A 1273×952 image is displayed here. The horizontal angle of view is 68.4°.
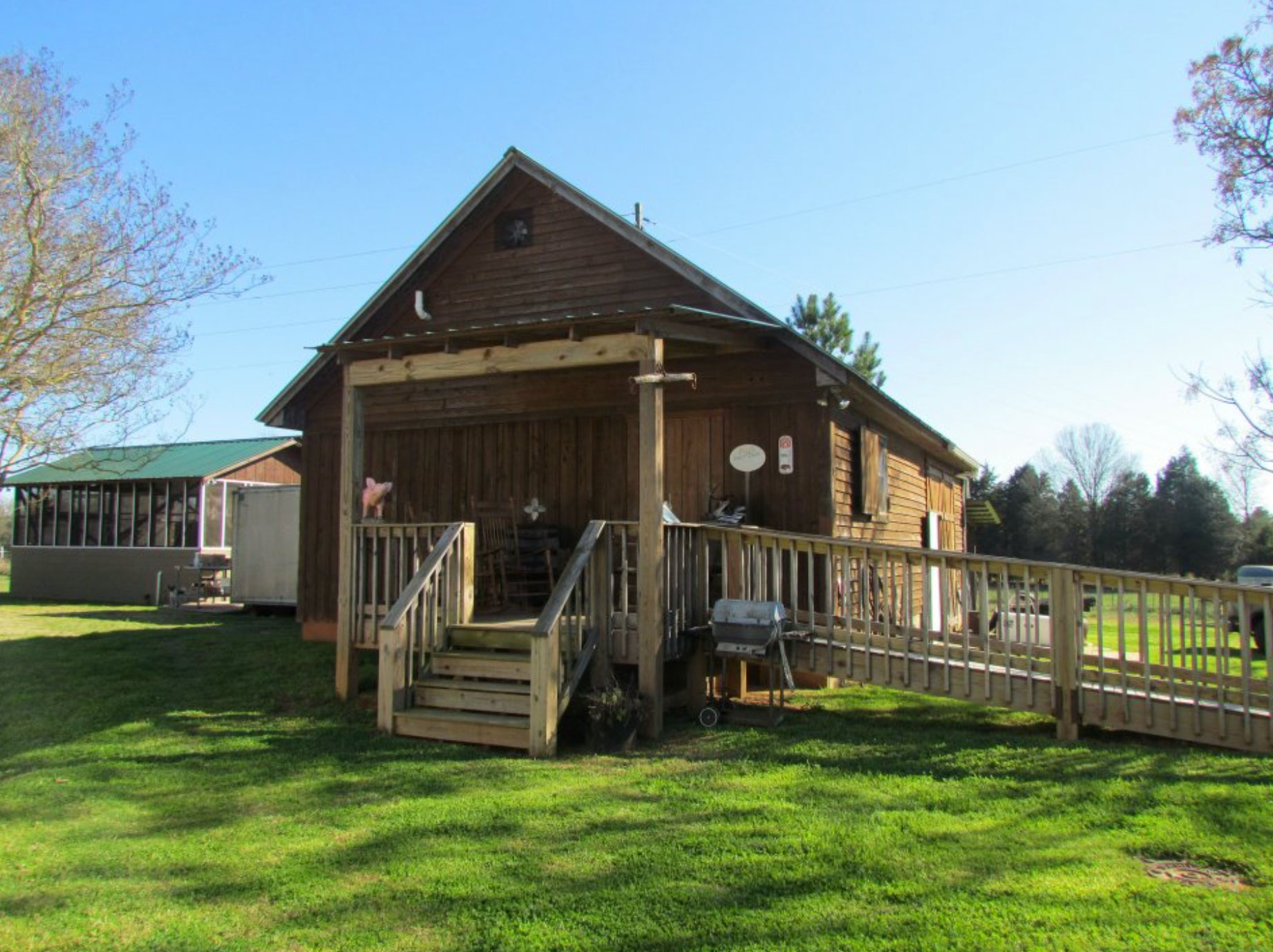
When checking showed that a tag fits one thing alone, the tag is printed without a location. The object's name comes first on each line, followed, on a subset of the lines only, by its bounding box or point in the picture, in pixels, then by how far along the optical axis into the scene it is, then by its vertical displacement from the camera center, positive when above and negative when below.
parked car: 15.33 -0.53
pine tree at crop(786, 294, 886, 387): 41.66 +9.82
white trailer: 17.17 +0.15
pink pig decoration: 10.20 +0.64
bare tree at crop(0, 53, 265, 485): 11.10 +3.24
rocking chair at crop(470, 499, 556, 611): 9.96 -0.08
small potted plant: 6.89 -1.25
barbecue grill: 7.41 -0.59
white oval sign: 9.72 +0.99
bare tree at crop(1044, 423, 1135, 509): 55.75 +4.92
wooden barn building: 8.39 +1.68
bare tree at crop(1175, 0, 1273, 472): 11.98 +5.64
